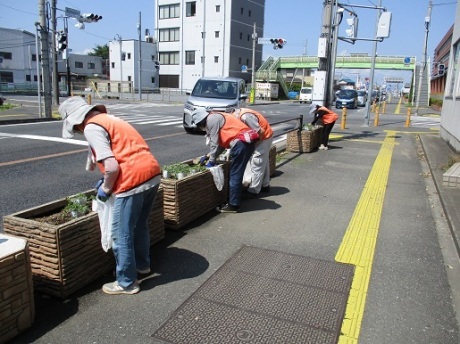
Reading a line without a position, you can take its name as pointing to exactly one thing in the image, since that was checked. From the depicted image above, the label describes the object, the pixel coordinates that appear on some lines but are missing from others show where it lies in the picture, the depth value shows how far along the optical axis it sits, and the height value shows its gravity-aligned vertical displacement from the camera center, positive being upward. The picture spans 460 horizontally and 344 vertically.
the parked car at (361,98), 44.44 +0.18
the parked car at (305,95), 48.42 +0.34
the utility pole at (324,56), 12.67 +1.35
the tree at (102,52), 93.07 +9.09
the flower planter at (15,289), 2.63 -1.33
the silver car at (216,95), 14.05 +0.00
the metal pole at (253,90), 41.28 +0.64
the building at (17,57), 56.12 +4.51
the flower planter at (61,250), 3.16 -1.28
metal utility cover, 2.86 -1.66
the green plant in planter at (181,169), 5.07 -0.98
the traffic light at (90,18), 22.03 +3.98
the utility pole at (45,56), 17.45 +1.46
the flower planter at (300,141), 10.85 -1.15
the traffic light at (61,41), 21.81 +2.66
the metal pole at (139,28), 39.39 +6.22
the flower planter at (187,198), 4.73 -1.27
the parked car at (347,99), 37.97 +0.02
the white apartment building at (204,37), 52.97 +7.81
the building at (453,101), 11.73 +0.05
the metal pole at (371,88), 19.14 +0.59
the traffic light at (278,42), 35.28 +4.79
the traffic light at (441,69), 31.34 +2.60
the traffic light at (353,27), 14.27 +2.56
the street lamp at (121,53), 52.47 +5.45
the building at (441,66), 34.14 +3.69
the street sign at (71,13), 21.27 +4.14
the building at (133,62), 57.03 +4.31
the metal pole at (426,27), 31.30 +5.74
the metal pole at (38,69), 17.30 +0.86
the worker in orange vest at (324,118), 11.49 -0.56
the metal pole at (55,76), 25.76 +0.92
